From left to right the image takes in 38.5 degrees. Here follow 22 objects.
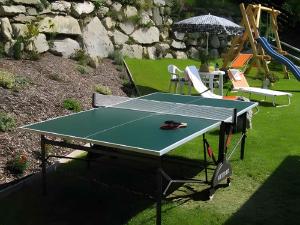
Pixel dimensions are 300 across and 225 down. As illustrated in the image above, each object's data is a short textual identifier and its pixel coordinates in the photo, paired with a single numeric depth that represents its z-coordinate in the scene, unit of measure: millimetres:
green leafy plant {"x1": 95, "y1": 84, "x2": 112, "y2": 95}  9852
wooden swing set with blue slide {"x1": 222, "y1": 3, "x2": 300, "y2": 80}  13742
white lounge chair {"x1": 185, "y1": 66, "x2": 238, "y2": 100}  10070
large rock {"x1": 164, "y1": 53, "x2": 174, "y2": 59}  16475
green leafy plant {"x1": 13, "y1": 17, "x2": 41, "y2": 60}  9898
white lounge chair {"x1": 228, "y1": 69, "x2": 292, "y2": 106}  10852
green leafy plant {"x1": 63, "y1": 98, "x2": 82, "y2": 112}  8281
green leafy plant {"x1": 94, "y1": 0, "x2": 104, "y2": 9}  13141
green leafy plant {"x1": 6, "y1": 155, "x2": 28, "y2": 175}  5965
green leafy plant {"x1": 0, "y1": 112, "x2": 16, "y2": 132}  6661
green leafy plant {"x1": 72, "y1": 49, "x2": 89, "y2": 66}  11703
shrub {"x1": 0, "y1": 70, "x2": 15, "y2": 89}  7877
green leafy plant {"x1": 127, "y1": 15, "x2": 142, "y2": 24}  14875
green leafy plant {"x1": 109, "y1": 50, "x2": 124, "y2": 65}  13048
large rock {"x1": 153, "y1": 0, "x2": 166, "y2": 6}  16341
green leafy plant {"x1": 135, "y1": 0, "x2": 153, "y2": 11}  15298
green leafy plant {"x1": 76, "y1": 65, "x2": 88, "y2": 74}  10797
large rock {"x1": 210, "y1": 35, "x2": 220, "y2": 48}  18328
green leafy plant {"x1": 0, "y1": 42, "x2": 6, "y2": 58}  9809
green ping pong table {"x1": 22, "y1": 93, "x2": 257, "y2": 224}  4340
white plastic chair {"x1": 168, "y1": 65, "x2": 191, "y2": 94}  11227
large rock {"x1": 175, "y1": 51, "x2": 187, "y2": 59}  16972
